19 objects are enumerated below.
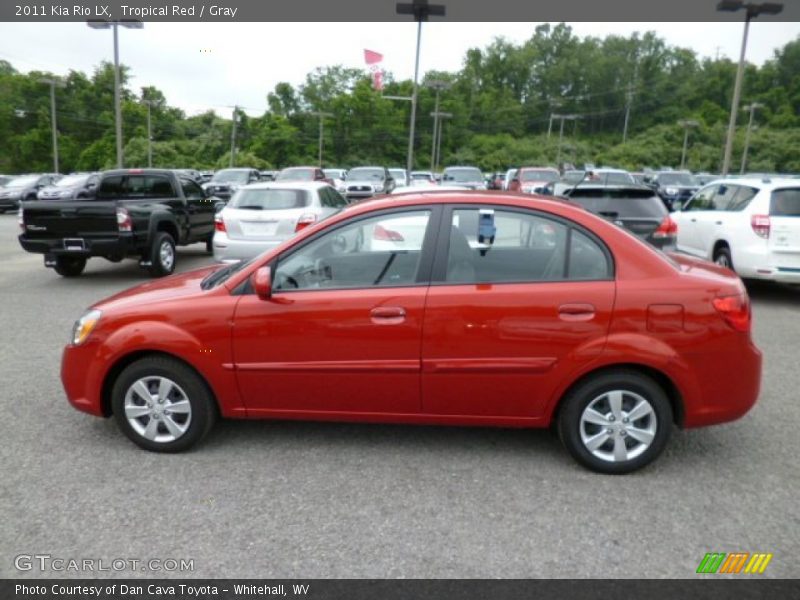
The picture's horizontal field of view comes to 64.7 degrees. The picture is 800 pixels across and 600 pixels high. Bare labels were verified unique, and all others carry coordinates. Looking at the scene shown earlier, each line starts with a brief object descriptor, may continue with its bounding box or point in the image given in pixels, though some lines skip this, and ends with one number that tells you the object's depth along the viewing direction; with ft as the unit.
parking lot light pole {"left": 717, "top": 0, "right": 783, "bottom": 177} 62.18
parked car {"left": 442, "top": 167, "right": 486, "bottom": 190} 83.47
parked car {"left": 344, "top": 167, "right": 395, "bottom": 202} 81.33
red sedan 11.68
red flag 142.41
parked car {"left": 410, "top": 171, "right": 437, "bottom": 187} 101.15
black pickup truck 31.32
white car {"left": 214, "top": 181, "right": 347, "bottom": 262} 30.35
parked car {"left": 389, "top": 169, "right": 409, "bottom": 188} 94.96
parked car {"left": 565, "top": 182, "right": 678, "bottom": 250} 27.43
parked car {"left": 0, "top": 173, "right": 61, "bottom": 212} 84.43
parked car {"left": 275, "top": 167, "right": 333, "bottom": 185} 78.74
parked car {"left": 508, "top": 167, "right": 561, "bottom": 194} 67.72
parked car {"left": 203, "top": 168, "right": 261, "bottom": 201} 76.28
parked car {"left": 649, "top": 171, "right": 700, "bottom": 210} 79.98
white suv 26.58
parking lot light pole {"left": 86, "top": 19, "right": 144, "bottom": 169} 67.31
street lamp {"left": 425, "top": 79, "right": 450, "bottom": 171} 113.19
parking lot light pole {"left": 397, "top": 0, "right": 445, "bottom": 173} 58.75
